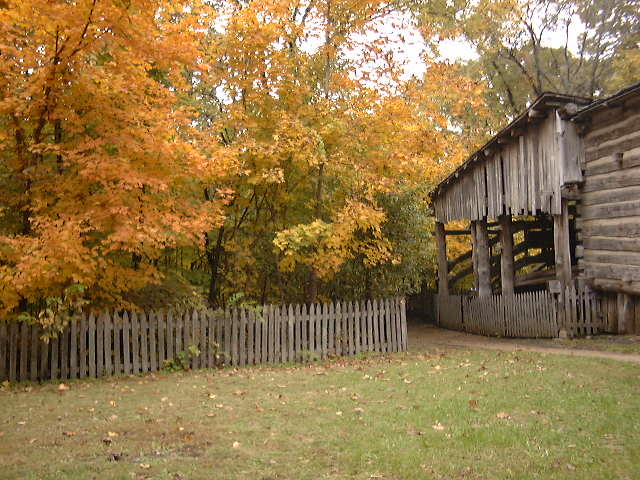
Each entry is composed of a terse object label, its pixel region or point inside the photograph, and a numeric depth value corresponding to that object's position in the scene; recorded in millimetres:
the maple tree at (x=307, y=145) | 15328
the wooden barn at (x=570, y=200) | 15711
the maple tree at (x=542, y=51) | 33062
